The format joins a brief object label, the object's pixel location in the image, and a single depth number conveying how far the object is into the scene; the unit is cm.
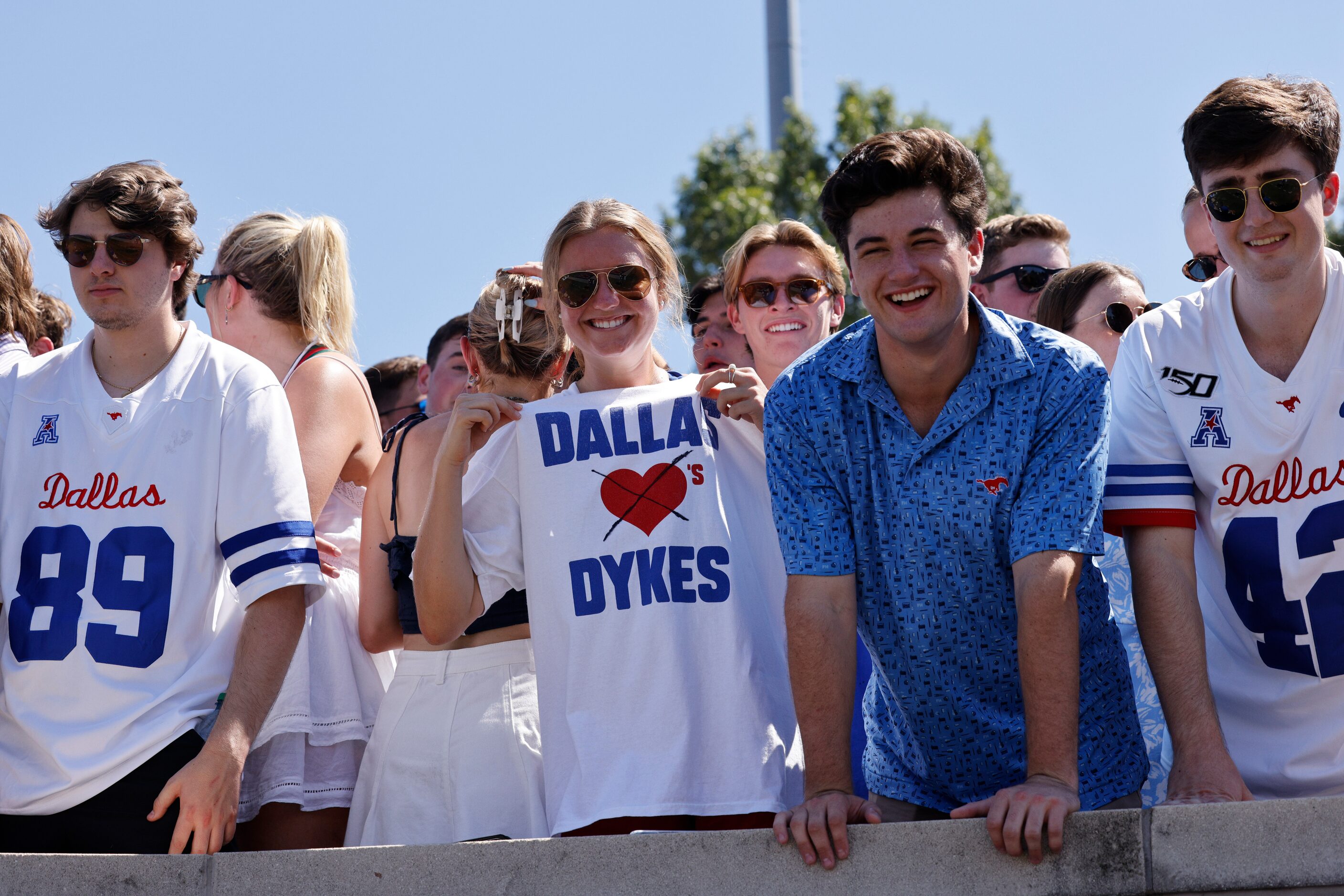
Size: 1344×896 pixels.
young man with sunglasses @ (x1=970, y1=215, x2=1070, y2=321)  531
